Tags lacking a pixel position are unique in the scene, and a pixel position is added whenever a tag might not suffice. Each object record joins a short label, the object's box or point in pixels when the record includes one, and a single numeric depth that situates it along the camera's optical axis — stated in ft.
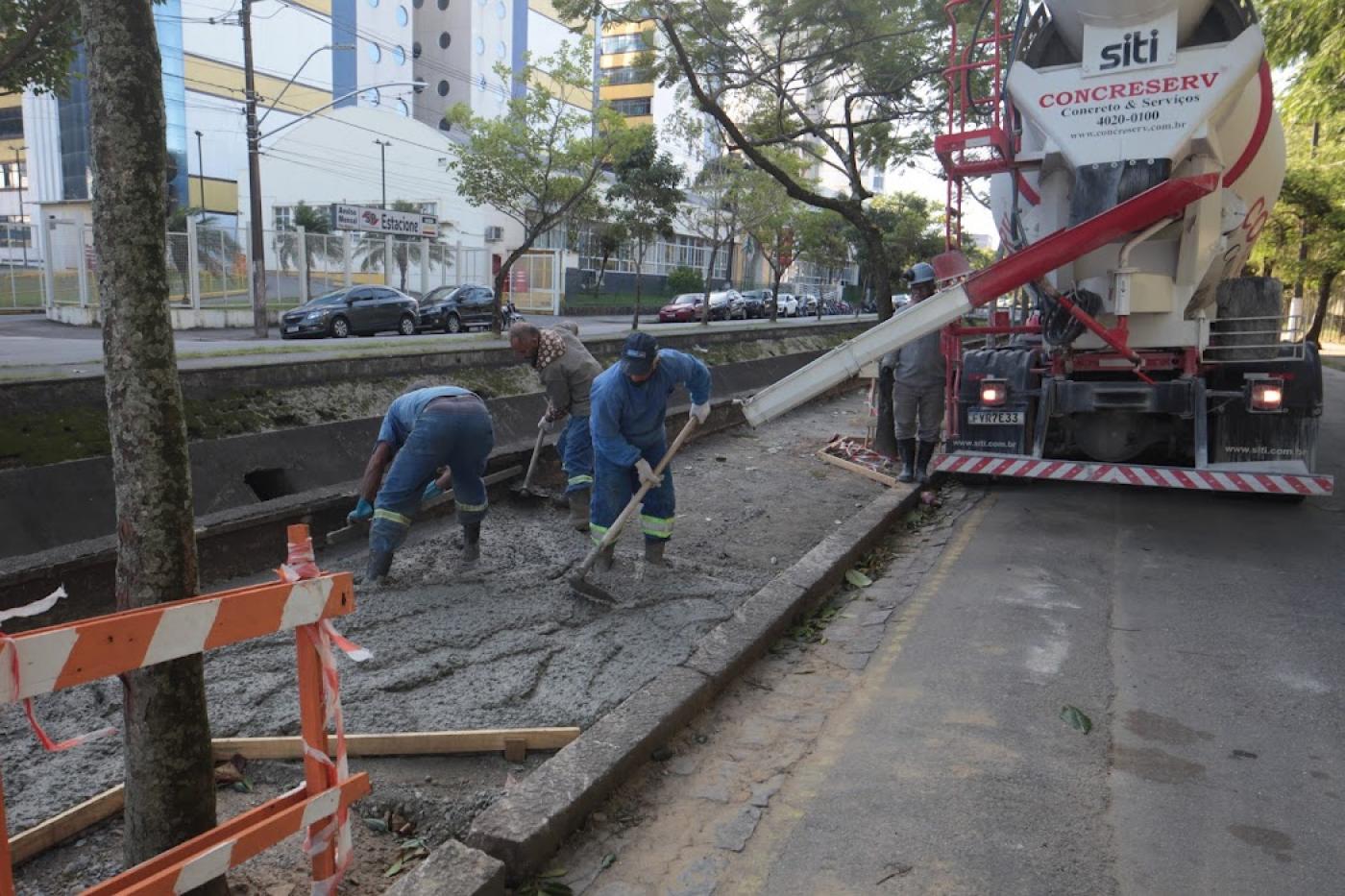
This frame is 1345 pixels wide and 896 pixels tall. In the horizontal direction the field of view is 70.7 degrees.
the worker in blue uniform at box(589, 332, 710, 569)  17.92
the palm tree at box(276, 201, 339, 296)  89.97
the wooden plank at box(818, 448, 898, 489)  27.71
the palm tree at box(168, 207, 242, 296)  76.54
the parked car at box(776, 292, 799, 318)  140.46
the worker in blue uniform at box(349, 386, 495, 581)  17.54
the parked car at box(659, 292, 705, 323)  116.16
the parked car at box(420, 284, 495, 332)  85.30
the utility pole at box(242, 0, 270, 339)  63.19
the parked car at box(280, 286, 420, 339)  72.64
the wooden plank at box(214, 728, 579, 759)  10.94
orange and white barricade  6.06
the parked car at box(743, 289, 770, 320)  128.06
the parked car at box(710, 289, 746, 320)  119.75
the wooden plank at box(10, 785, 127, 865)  8.91
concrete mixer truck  19.85
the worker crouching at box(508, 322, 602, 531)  21.91
